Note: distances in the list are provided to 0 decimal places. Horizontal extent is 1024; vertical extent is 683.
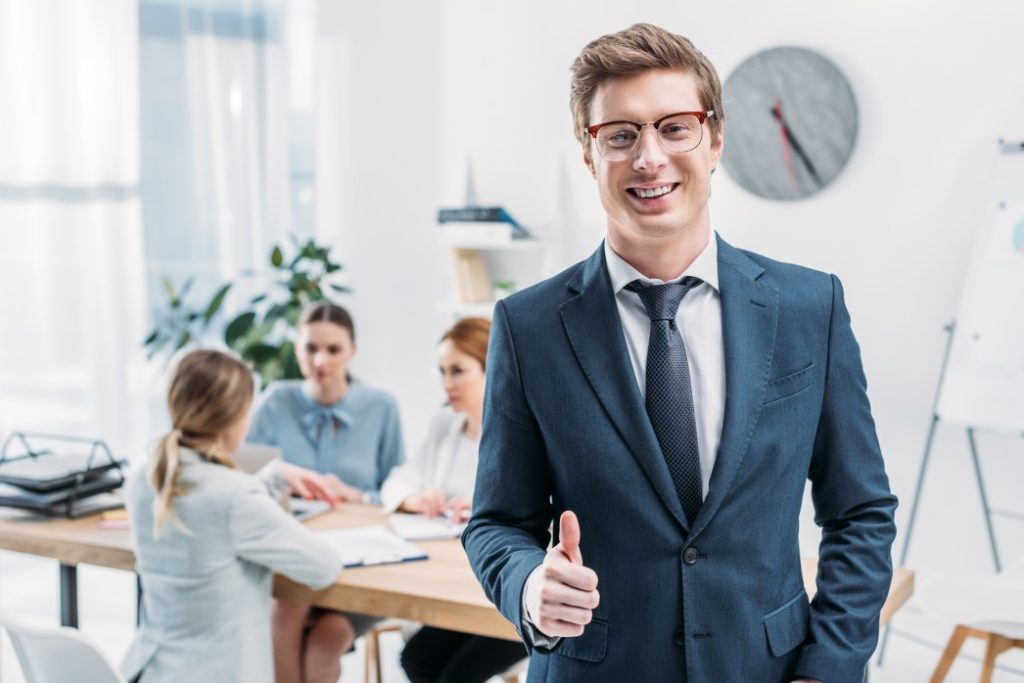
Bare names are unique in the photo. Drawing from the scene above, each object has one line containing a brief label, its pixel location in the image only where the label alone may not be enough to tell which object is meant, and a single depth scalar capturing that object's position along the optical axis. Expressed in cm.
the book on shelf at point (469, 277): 445
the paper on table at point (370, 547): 251
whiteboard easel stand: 349
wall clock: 383
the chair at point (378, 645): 269
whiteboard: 330
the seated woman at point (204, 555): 229
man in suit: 119
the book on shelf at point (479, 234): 429
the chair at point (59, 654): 184
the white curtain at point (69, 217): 454
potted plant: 444
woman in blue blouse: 345
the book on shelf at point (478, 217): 430
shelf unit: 439
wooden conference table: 225
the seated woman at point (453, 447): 291
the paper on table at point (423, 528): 269
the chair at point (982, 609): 264
